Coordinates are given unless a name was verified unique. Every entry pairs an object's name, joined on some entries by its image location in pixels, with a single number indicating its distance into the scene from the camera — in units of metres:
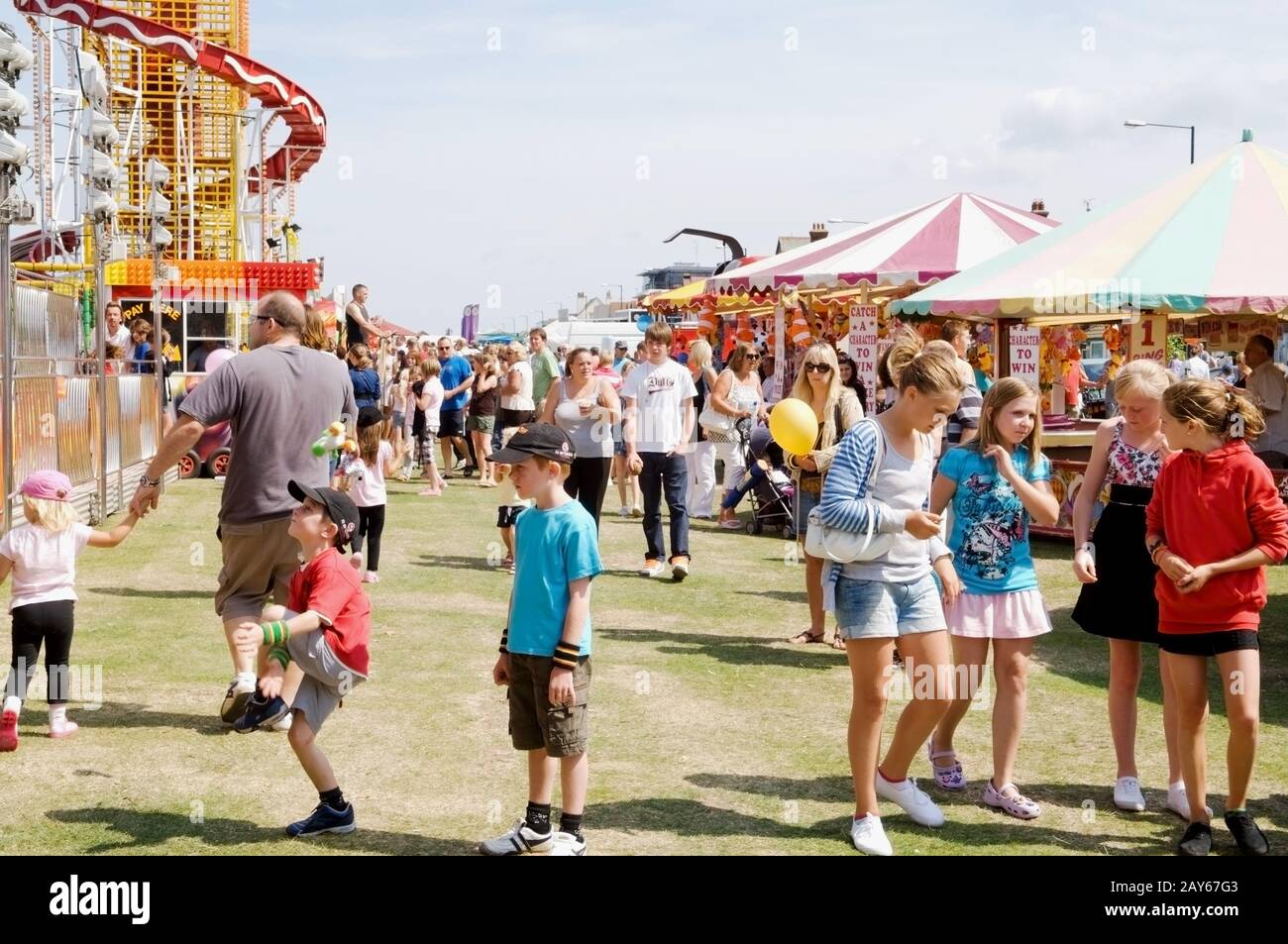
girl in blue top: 5.84
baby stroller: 14.68
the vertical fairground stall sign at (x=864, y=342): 17.53
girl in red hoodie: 5.19
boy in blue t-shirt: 4.94
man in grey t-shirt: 6.69
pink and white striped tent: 18.08
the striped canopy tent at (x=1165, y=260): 12.45
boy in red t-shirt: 5.23
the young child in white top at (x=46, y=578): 6.66
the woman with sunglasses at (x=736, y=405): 14.96
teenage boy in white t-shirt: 11.58
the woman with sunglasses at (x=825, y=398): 8.77
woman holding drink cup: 11.09
